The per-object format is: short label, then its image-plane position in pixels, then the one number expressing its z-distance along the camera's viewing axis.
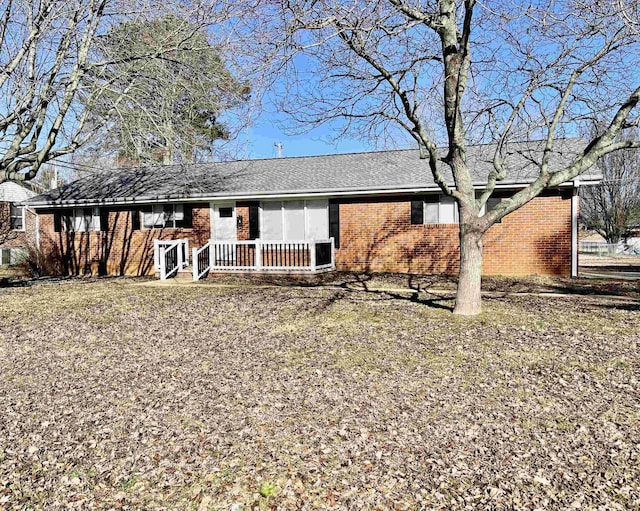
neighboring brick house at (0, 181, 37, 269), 22.98
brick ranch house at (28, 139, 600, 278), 13.55
